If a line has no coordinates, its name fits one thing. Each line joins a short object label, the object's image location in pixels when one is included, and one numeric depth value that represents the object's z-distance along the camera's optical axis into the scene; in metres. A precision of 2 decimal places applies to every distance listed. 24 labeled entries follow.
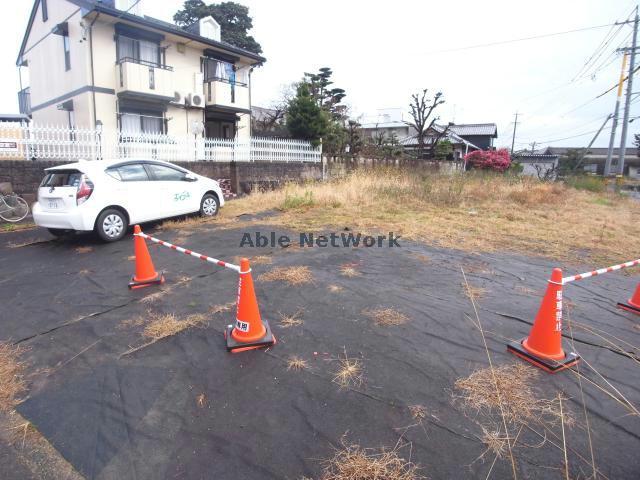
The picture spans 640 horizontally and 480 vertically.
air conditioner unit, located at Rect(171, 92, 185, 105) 15.27
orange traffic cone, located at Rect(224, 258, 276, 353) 2.69
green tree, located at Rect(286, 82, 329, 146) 14.61
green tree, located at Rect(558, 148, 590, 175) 36.57
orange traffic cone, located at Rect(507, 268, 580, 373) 2.48
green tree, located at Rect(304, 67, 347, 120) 21.58
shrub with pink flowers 21.81
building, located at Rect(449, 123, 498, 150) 40.83
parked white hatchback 5.54
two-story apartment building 13.55
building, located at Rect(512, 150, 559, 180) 41.50
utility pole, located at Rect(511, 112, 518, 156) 48.84
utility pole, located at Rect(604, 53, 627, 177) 19.59
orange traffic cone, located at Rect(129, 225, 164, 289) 3.92
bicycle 7.50
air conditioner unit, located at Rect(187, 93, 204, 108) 15.93
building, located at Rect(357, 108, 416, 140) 38.25
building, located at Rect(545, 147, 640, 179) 48.56
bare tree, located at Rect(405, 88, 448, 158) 22.55
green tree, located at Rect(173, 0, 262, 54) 27.75
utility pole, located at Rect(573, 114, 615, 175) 21.84
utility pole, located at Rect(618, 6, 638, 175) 19.20
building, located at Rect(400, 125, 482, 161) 30.12
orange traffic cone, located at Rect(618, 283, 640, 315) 3.43
